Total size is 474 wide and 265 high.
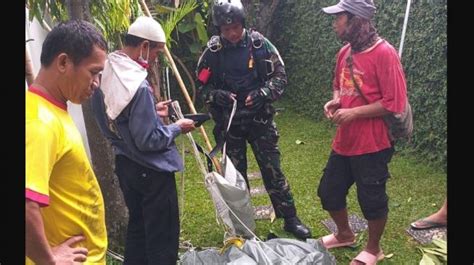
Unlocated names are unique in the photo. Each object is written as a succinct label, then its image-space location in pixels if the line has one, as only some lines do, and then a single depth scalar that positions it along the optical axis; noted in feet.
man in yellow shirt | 4.93
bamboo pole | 12.58
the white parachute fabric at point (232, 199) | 11.68
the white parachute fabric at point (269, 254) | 10.96
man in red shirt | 10.20
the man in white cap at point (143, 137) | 8.60
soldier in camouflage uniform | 12.75
